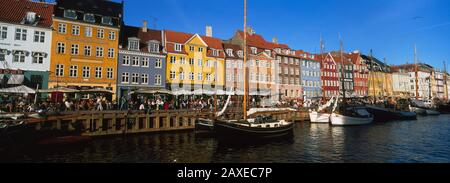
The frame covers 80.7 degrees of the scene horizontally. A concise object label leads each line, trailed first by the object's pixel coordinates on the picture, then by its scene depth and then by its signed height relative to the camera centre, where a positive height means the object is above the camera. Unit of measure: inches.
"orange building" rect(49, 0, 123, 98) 1425.9 +303.3
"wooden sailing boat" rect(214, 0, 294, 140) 890.7 -98.7
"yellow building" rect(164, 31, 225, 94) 1780.3 +265.6
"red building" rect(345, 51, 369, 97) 3361.2 +342.0
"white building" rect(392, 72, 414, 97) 3774.6 +248.5
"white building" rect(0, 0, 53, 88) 1305.4 +276.9
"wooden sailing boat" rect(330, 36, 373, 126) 1517.0 -96.0
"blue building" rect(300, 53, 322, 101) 2674.5 +242.9
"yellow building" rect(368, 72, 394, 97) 3472.0 +239.9
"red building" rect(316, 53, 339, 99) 2918.3 +274.9
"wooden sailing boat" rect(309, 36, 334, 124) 1625.2 -93.4
